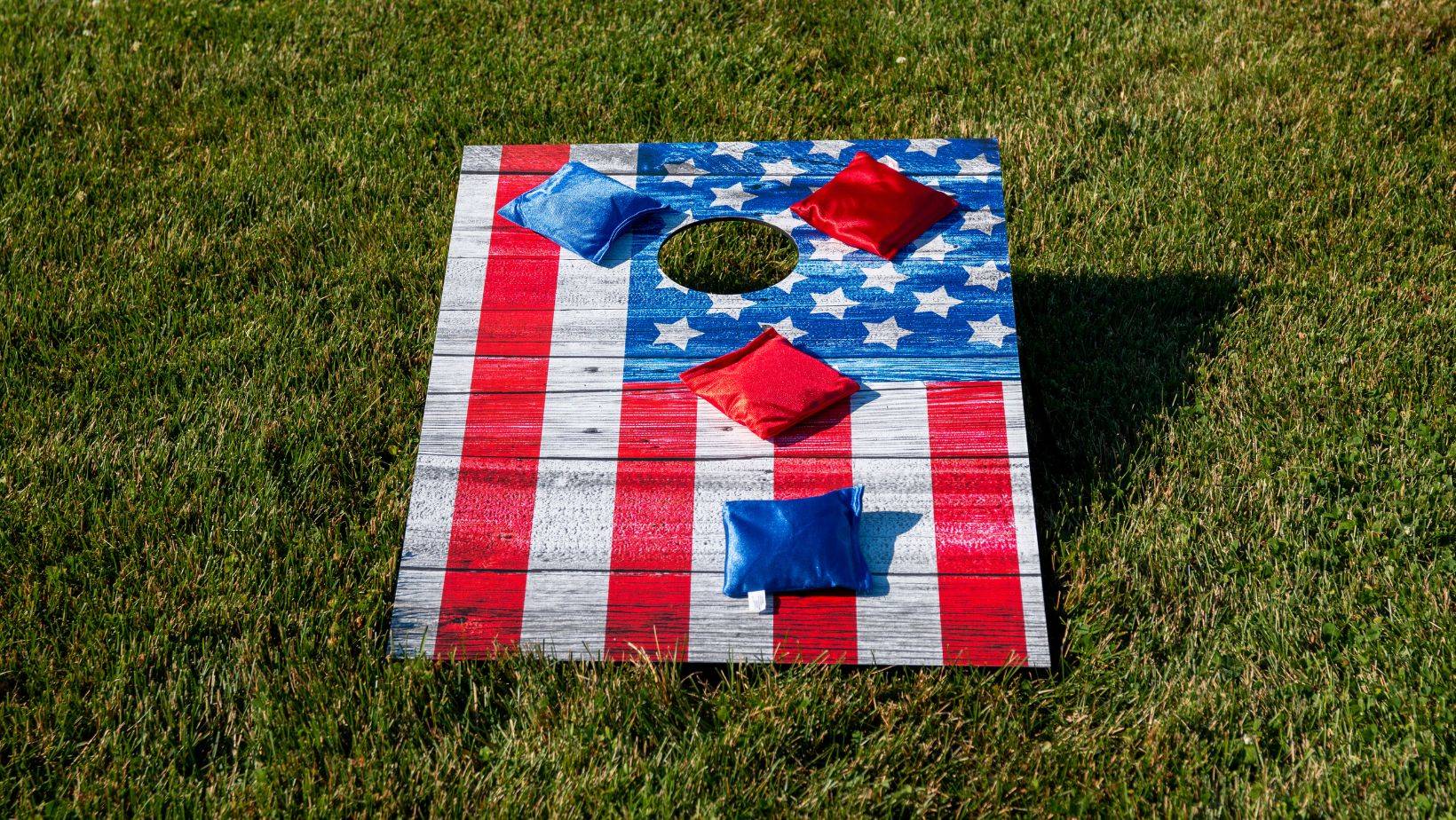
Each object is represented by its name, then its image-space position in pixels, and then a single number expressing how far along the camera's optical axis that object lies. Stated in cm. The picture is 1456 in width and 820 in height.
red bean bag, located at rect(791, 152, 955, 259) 375
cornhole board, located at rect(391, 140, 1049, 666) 308
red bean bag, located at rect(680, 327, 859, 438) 334
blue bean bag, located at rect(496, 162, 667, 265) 378
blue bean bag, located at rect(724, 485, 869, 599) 307
